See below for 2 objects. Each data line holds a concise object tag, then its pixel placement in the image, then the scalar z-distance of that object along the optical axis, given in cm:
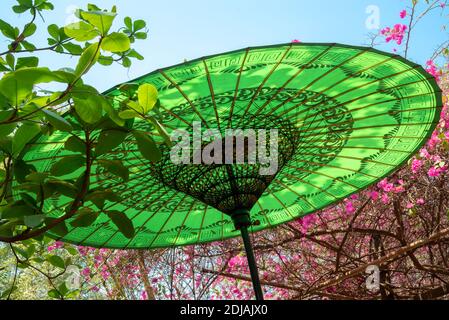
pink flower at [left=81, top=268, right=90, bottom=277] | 532
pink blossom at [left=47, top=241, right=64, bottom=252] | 425
